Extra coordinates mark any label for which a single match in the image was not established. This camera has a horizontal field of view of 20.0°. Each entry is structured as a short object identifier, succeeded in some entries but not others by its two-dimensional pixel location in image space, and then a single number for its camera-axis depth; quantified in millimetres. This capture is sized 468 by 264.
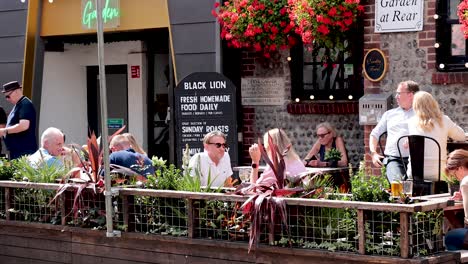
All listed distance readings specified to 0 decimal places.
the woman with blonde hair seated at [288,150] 10195
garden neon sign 17585
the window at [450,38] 13430
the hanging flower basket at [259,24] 14985
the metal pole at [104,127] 8967
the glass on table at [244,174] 11157
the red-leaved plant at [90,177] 9811
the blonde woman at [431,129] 10737
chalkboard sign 15497
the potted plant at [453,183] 9565
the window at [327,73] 15057
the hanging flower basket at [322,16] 13952
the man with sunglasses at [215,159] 11249
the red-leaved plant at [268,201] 8235
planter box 7672
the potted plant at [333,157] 13419
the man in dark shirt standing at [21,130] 14392
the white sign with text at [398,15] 13634
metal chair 10615
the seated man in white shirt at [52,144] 12533
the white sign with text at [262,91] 16009
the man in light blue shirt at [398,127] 11648
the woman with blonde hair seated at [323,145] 13757
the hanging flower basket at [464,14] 12201
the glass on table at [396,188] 7887
